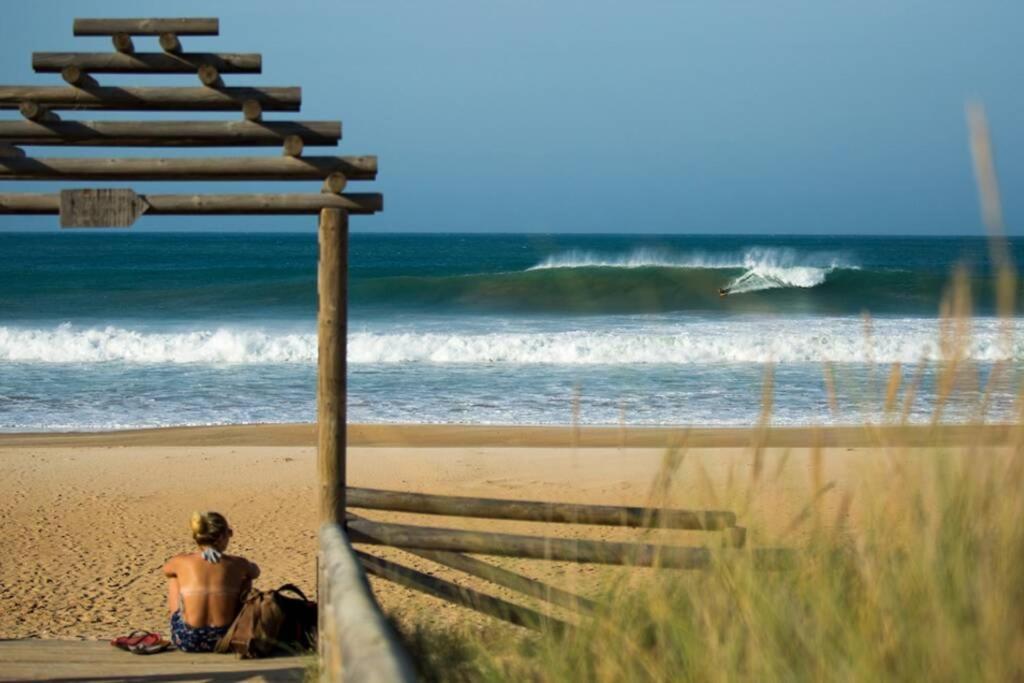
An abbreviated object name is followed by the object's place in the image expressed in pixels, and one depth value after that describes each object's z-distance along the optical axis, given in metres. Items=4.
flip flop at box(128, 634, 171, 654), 11.73
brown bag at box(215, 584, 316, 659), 11.59
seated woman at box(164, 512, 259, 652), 11.70
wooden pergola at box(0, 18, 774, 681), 10.42
